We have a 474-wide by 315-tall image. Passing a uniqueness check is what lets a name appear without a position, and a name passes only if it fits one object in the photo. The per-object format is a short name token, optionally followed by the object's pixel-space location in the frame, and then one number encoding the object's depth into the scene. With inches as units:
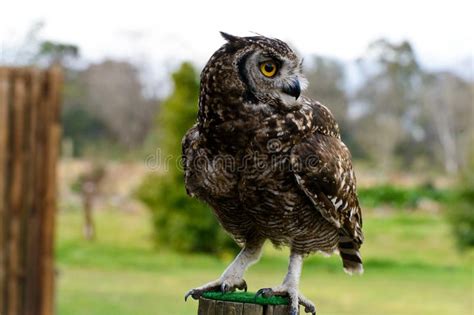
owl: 105.3
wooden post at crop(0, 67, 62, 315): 243.9
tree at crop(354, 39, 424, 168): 1224.2
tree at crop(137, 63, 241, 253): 570.6
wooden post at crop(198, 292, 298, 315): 100.9
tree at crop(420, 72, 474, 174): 1336.1
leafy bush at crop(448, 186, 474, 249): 631.8
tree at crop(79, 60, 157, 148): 1226.0
